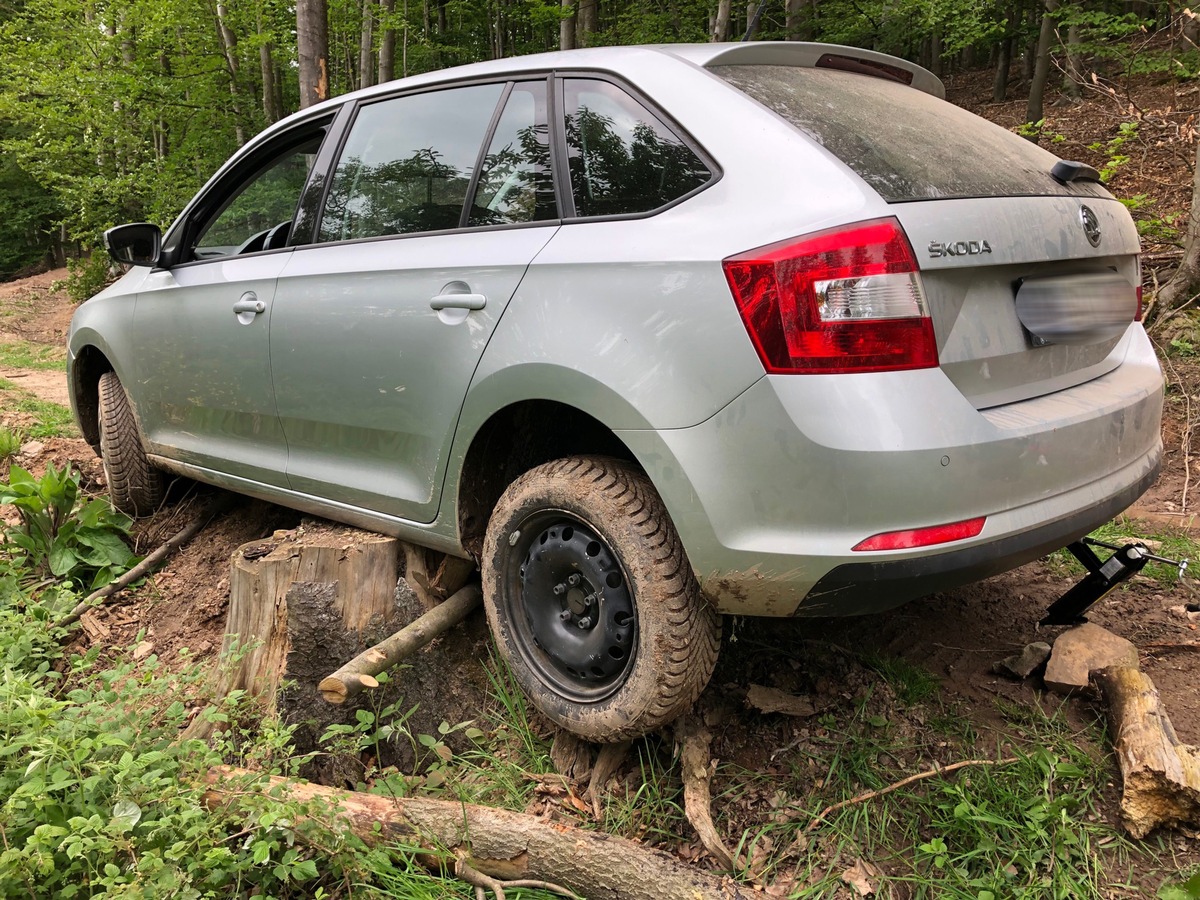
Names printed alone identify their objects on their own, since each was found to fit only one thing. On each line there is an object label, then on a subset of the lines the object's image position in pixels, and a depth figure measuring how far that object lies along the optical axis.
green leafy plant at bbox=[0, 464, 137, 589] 4.20
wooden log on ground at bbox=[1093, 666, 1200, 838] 1.95
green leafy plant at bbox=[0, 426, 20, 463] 5.40
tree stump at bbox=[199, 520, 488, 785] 2.92
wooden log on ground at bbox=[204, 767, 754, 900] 1.97
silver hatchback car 1.77
